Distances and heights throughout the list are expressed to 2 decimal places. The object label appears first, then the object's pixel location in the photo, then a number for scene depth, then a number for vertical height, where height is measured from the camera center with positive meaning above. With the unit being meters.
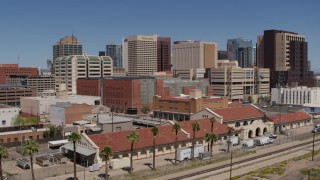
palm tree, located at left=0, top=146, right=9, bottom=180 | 64.19 -12.81
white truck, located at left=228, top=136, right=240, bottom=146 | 105.06 -17.62
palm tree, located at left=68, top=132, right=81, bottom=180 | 69.07 -10.95
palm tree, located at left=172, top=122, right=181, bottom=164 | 85.09 -11.73
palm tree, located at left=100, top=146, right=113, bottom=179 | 70.12 -13.80
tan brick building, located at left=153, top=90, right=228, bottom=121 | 149.75 -12.10
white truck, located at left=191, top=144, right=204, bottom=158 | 90.88 -17.39
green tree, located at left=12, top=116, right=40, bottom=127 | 135.90 -16.67
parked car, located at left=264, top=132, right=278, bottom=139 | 116.00 -18.12
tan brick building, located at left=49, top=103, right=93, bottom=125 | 140.88 -13.81
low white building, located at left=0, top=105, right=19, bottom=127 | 142.62 -14.77
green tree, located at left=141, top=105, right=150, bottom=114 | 188.25 -16.68
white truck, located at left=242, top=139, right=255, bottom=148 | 102.71 -18.03
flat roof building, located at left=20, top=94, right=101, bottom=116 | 167.50 -12.13
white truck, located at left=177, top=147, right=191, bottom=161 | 87.31 -17.51
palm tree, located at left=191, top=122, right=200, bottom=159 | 89.88 -11.81
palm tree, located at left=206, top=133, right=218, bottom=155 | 86.09 -13.65
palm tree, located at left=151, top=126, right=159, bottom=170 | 80.84 -11.69
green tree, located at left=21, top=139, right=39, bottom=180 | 66.25 -12.15
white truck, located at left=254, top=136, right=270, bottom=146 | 105.59 -17.82
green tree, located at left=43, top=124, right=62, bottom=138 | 120.12 -17.76
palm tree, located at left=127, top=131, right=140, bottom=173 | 75.53 -11.98
